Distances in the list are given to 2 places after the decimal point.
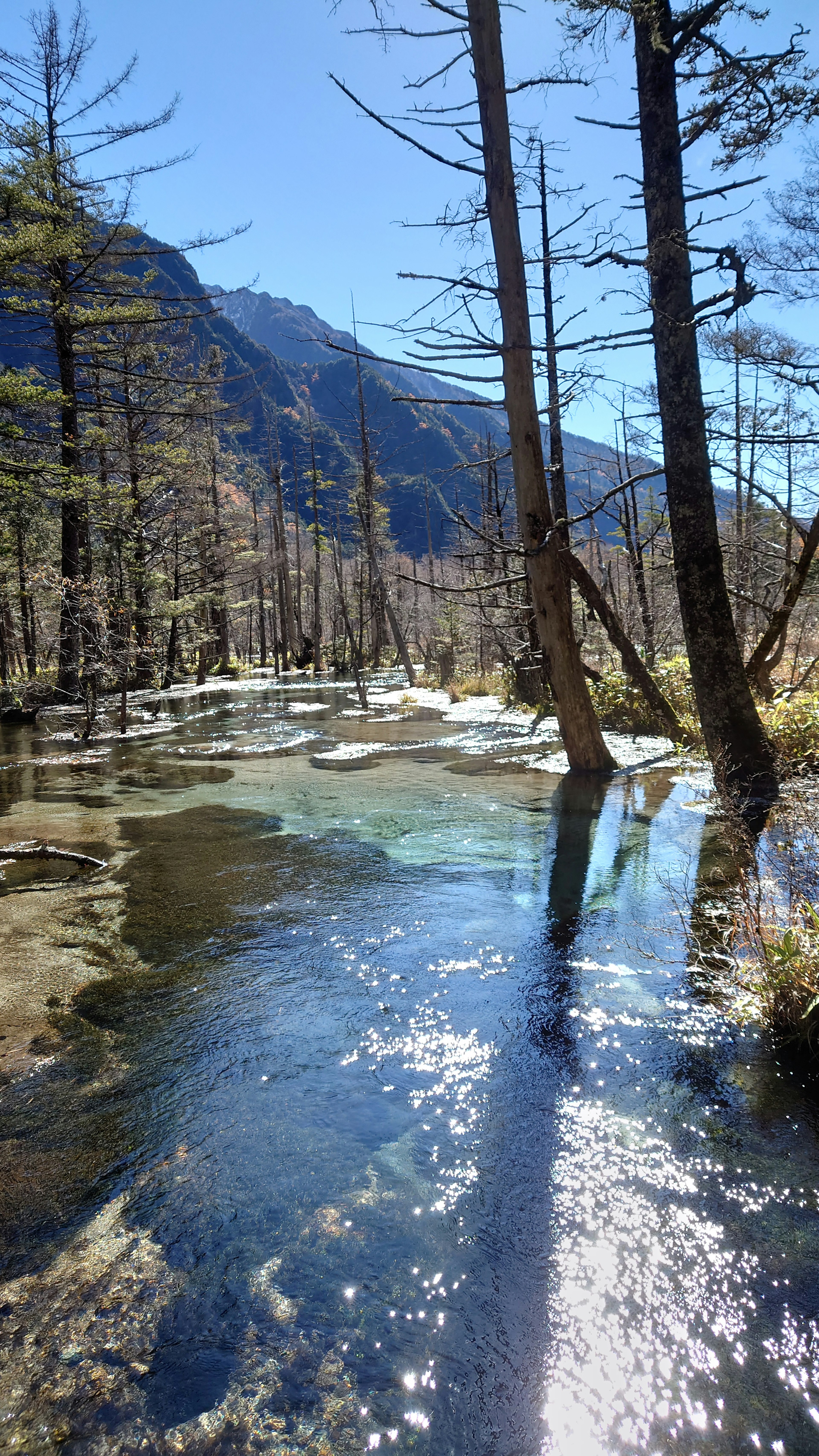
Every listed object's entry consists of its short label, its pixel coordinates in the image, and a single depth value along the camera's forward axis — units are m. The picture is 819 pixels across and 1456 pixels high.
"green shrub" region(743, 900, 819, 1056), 2.81
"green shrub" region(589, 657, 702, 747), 10.58
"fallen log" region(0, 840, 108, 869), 5.12
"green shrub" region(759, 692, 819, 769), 6.97
